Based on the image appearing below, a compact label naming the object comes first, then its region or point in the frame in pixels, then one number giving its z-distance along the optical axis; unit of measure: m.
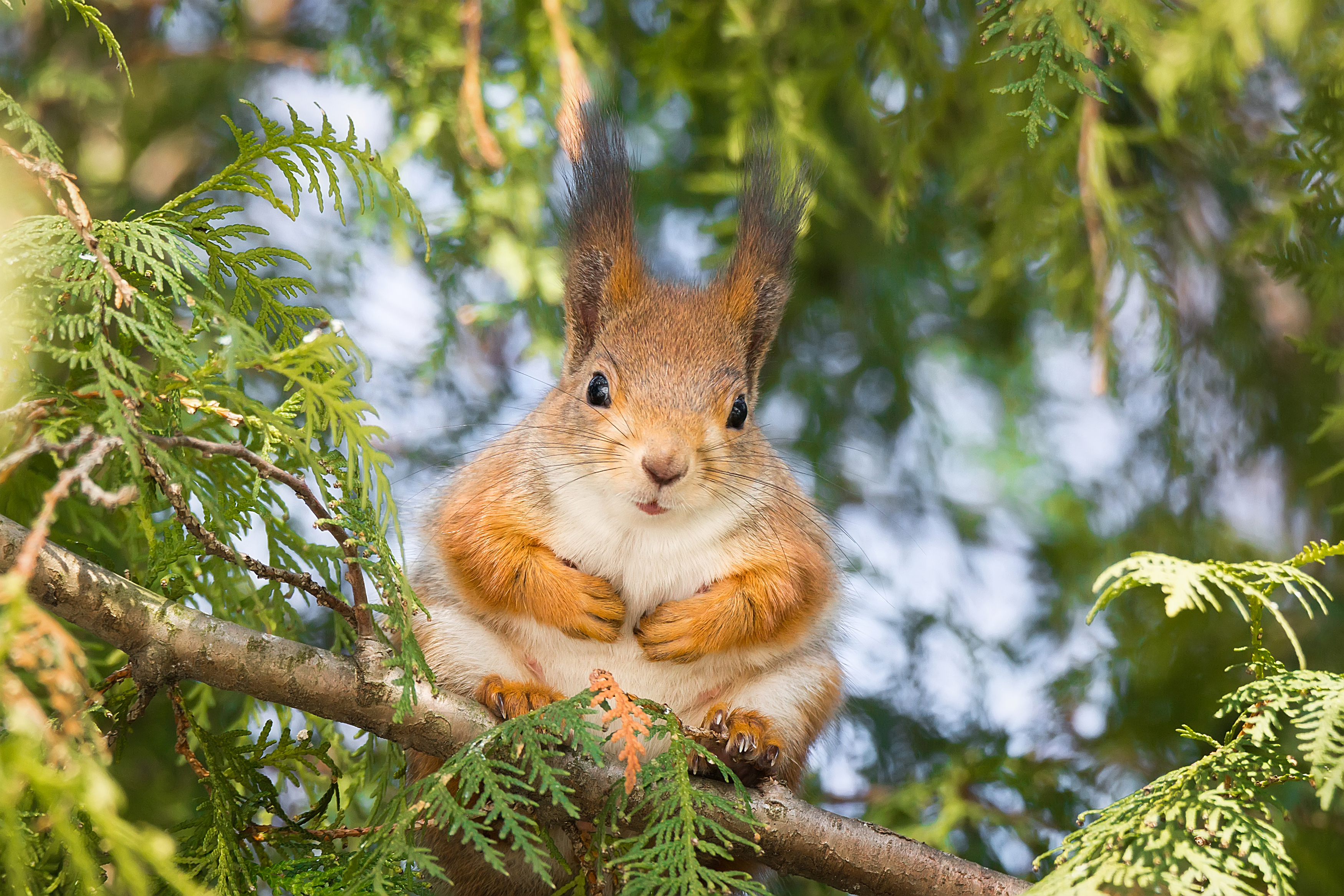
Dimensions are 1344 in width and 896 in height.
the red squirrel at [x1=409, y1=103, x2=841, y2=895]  2.93
